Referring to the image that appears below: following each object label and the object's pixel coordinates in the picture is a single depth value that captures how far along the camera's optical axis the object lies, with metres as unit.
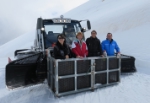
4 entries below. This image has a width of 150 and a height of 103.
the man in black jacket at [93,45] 2.97
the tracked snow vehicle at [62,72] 2.43
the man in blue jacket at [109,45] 3.15
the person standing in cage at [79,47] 2.70
